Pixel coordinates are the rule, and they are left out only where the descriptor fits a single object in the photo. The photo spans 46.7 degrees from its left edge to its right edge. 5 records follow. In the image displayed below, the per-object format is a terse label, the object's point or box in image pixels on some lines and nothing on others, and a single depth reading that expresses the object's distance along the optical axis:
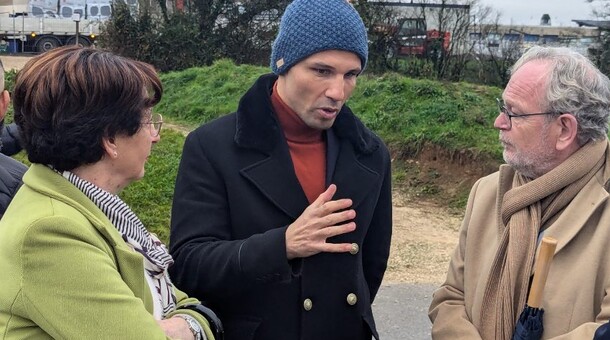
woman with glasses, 1.60
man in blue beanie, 2.37
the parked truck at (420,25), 16.14
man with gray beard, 2.21
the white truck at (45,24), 26.69
